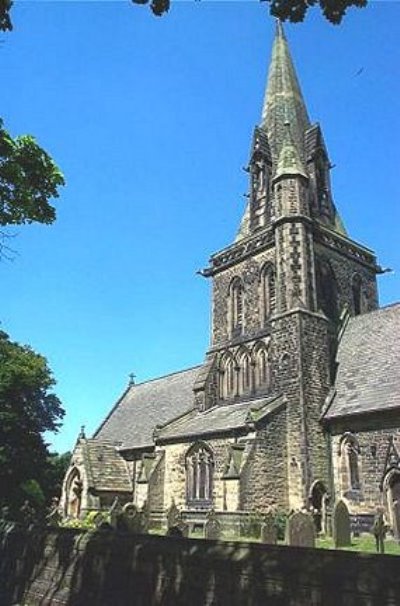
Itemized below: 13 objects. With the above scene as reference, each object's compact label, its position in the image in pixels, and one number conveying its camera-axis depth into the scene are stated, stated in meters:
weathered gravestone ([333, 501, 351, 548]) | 13.32
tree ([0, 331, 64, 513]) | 29.83
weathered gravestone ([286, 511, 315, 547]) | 10.22
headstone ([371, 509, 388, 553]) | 13.43
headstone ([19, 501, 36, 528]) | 19.98
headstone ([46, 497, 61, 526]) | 16.36
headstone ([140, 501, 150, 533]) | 22.26
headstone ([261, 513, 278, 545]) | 12.77
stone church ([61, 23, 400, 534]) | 18.98
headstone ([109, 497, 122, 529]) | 19.94
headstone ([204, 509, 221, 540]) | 15.45
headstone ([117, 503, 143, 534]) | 12.07
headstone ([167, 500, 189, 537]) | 18.86
